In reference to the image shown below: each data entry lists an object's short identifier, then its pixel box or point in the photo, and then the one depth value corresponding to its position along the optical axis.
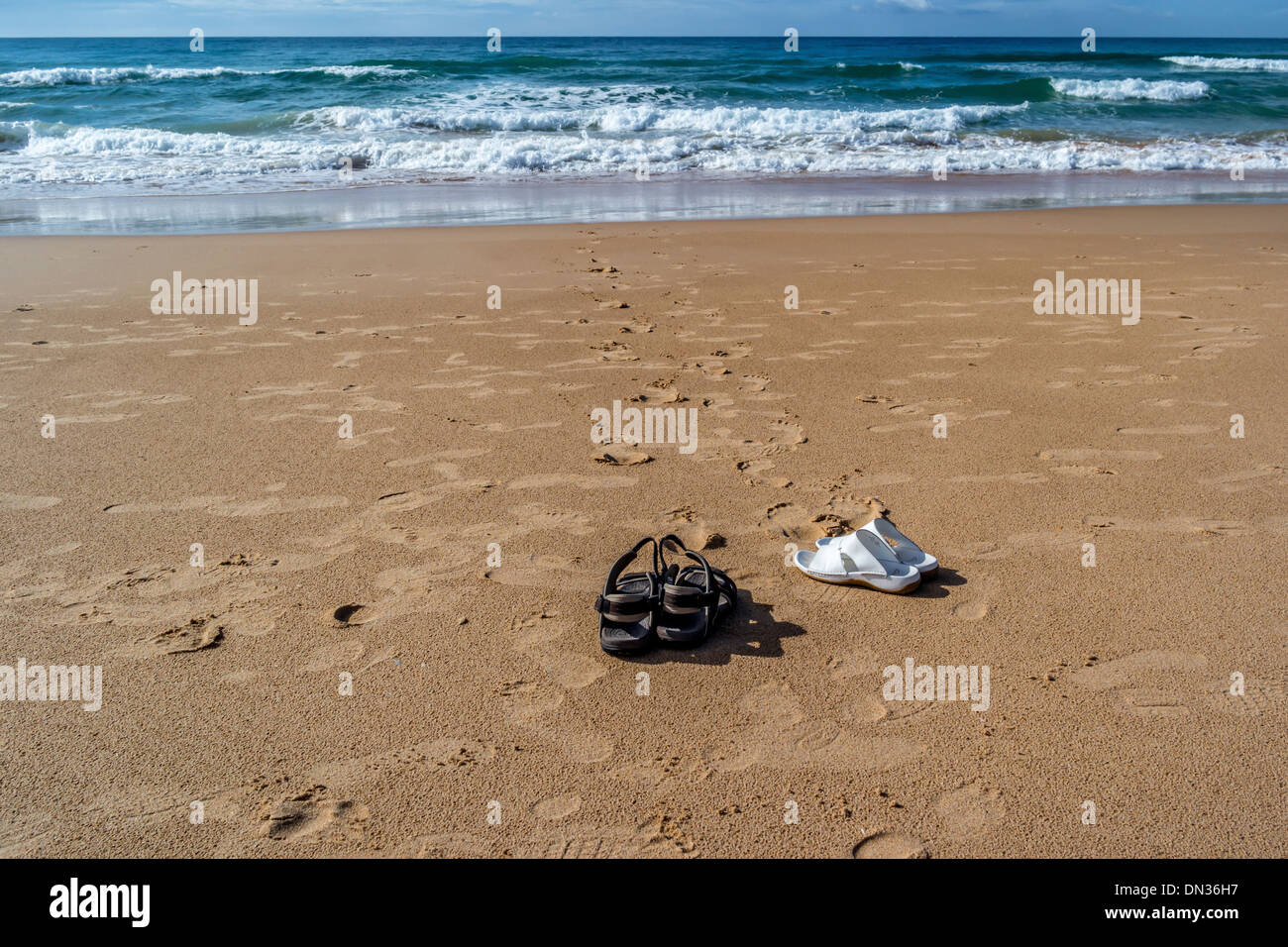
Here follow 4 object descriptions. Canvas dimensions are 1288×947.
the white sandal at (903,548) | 3.07
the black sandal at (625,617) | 2.71
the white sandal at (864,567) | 2.98
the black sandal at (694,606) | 2.74
